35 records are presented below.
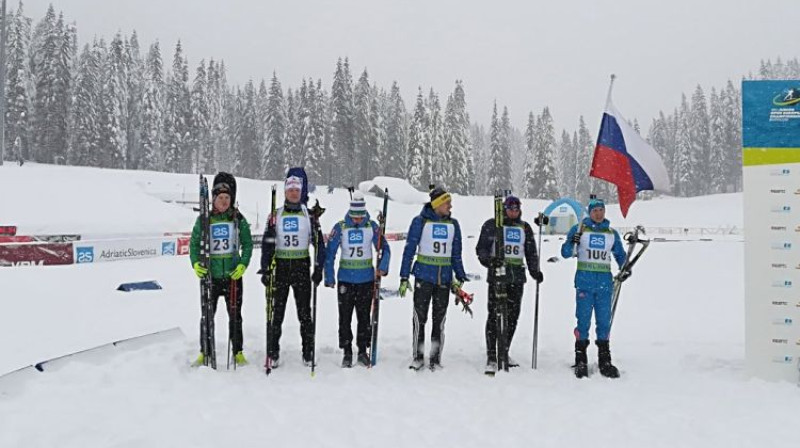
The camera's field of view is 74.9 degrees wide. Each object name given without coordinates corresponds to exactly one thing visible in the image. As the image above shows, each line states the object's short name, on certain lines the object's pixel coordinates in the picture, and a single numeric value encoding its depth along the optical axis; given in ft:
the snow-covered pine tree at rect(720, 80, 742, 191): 256.11
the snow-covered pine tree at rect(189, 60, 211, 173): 207.31
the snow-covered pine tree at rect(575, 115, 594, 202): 275.80
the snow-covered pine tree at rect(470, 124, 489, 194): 308.40
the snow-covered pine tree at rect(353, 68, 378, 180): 214.69
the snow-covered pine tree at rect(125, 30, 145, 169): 215.31
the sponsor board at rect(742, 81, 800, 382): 21.20
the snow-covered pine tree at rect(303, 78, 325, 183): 205.36
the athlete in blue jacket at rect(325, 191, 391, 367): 22.91
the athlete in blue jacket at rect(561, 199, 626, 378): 22.36
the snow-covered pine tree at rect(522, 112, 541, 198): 234.99
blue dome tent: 137.19
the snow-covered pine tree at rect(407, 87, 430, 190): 211.00
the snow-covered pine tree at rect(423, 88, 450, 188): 212.64
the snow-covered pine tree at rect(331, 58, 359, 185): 207.21
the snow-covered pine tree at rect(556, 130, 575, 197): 314.76
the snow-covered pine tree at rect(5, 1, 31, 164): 177.47
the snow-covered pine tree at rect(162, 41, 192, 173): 205.26
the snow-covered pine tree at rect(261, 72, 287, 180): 217.36
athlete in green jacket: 22.06
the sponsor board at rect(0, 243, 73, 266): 49.01
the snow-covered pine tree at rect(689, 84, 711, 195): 263.90
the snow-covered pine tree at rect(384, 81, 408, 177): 231.09
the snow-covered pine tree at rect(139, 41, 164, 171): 200.95
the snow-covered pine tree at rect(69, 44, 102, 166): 184.34
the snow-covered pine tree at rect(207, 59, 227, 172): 238.58
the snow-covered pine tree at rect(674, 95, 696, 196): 258.16
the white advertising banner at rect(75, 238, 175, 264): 55.38
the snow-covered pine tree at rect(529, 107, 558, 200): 231.71
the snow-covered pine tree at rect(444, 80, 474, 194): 219.00
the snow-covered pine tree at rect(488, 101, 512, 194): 236.63
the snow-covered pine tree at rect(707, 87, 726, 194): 254.47
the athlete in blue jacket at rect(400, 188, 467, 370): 22.89
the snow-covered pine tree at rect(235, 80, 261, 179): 238.27
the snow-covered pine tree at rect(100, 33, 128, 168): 190.08
